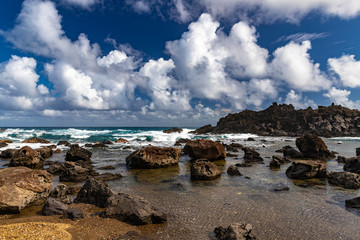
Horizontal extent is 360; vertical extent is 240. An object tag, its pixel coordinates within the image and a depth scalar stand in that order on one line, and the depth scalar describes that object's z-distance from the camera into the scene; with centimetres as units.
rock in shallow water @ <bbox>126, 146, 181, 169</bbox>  1789
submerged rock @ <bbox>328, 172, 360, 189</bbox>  1206
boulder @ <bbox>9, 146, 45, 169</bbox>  1761
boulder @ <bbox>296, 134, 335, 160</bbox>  2442
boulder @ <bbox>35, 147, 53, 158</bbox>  2368
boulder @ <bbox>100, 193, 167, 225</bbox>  726
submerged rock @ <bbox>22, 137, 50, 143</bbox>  4088
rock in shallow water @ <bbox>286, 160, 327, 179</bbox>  1430
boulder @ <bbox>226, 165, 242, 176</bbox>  1539
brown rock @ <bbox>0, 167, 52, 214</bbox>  799
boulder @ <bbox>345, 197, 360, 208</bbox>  901
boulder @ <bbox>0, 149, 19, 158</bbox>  2355
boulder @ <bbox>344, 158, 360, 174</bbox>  1571
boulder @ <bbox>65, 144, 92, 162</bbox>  2161
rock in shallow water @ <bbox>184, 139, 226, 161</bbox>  2194
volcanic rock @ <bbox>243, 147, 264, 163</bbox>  2163
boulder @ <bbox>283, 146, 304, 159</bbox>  2547
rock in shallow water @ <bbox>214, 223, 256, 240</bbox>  607
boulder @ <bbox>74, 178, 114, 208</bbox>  901
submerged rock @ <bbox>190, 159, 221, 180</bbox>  1389
